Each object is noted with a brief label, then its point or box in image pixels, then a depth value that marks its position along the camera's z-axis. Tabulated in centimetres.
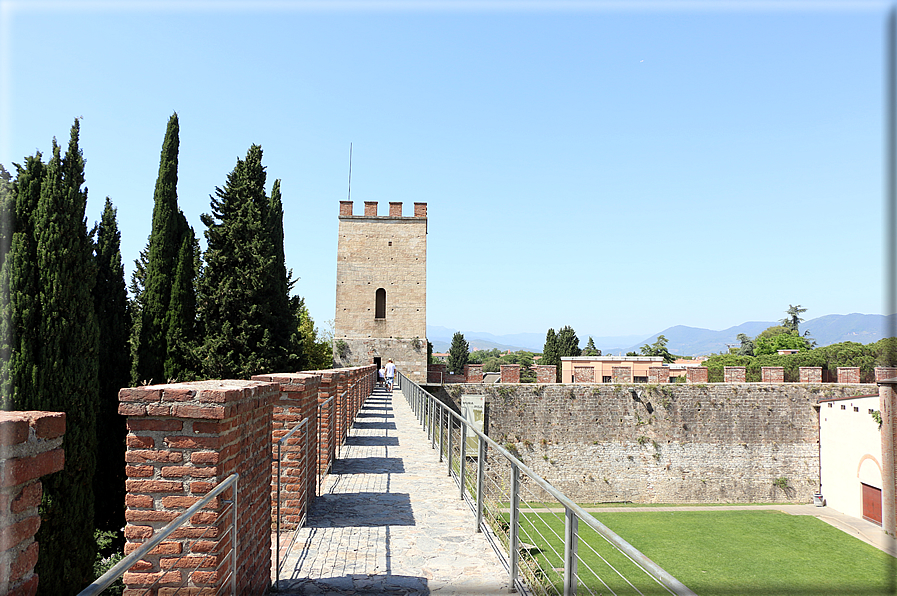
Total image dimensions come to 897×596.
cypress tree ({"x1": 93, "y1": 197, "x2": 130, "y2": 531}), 1255
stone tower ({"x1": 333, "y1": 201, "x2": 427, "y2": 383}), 3145
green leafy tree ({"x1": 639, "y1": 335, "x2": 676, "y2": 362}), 6100
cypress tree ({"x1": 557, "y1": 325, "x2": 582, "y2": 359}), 5683
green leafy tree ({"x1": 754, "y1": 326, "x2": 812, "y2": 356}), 6448
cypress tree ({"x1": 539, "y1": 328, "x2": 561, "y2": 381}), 5431
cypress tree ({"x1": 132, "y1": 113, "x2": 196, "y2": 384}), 1964
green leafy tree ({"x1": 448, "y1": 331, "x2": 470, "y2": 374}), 7038
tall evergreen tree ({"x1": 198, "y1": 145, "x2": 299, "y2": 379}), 2275
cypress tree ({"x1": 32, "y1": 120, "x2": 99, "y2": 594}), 926
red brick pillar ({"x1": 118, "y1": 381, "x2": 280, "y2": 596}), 297
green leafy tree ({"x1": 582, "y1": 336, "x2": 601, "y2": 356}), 6758
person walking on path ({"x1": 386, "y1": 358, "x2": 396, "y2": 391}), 2539
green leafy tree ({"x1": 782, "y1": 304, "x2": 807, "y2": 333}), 8075
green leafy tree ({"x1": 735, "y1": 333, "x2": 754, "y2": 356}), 7538
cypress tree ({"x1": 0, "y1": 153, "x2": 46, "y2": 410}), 1011
